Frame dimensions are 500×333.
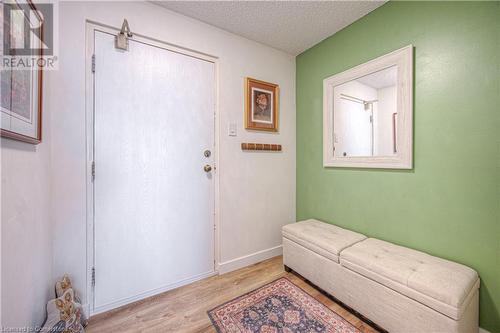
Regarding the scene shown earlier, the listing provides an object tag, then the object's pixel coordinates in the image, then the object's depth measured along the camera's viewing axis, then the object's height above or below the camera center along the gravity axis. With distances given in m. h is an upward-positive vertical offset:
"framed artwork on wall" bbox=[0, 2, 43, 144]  0.77 +0.34
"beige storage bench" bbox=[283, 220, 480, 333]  1.02 -0.70
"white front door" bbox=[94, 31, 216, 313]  1.46 -0.04
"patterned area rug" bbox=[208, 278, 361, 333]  1.30 -1.05
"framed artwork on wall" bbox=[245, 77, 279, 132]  2.06 +0.66
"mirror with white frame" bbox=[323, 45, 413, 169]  1.49 +0.46
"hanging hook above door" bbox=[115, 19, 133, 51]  1.46 +0.95
